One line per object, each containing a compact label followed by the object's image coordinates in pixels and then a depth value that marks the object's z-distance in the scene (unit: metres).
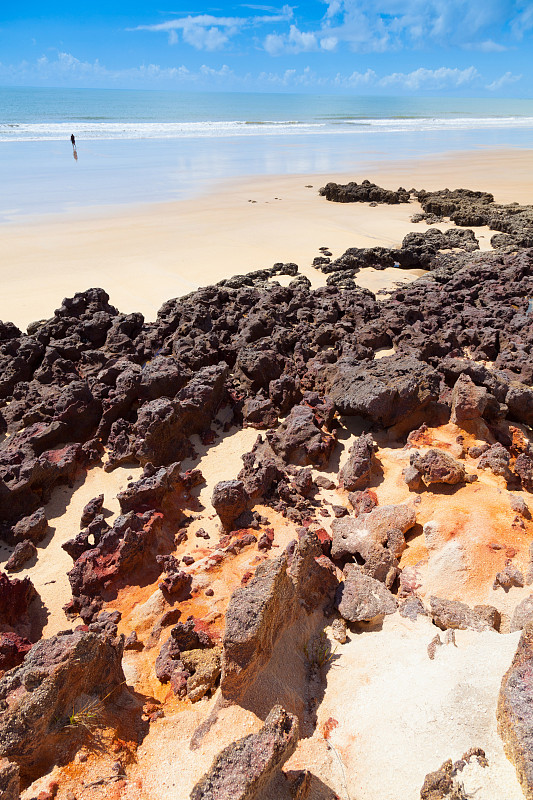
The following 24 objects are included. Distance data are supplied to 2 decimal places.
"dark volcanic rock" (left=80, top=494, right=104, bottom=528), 4.48
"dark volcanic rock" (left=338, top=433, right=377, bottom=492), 4.62
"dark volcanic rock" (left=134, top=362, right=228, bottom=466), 5.10
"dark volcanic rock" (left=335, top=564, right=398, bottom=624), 3.22
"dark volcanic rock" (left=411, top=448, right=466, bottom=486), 4.26
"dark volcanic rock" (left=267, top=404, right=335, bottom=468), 5.00
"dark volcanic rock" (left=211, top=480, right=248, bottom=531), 4.18
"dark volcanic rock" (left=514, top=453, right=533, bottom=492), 4.47
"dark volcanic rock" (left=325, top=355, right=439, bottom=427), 5.16
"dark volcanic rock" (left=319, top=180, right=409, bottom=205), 18.67
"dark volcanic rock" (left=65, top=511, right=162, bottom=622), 3.71
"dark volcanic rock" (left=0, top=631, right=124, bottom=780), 2.39
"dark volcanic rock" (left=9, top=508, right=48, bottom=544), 4.32
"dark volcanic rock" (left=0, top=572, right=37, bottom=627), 3.48
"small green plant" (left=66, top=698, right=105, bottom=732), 2.54
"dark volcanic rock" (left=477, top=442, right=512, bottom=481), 4.49
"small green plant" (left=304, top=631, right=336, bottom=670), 2.95
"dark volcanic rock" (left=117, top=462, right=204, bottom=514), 4.38
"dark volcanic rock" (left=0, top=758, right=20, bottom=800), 2.12
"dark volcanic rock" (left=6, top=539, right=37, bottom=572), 4.12
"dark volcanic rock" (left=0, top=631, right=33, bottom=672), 3.12
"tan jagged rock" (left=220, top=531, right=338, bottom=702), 2.63
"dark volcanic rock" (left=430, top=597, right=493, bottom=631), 3.03
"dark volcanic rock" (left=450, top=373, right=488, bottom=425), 5.02
